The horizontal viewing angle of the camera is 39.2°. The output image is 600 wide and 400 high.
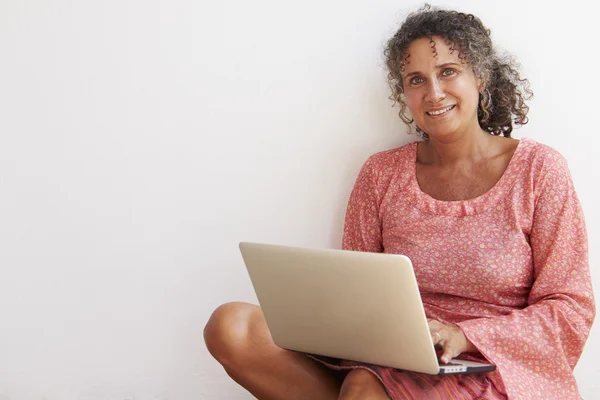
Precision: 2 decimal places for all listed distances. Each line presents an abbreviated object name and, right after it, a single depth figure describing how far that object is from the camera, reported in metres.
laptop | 1.42
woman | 1.64
